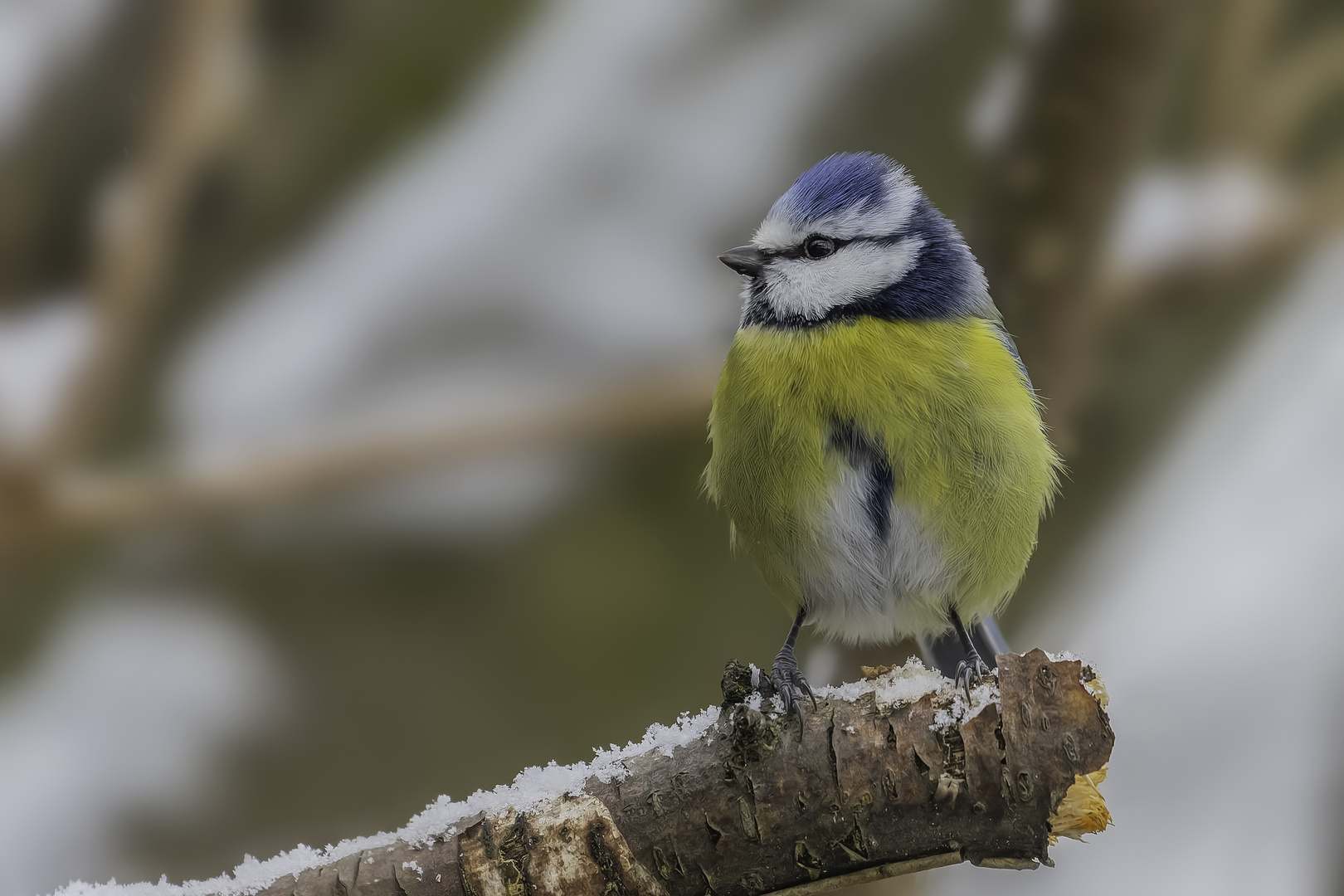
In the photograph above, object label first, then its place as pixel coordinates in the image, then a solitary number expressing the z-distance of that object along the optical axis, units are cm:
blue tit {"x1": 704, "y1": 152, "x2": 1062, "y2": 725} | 349
